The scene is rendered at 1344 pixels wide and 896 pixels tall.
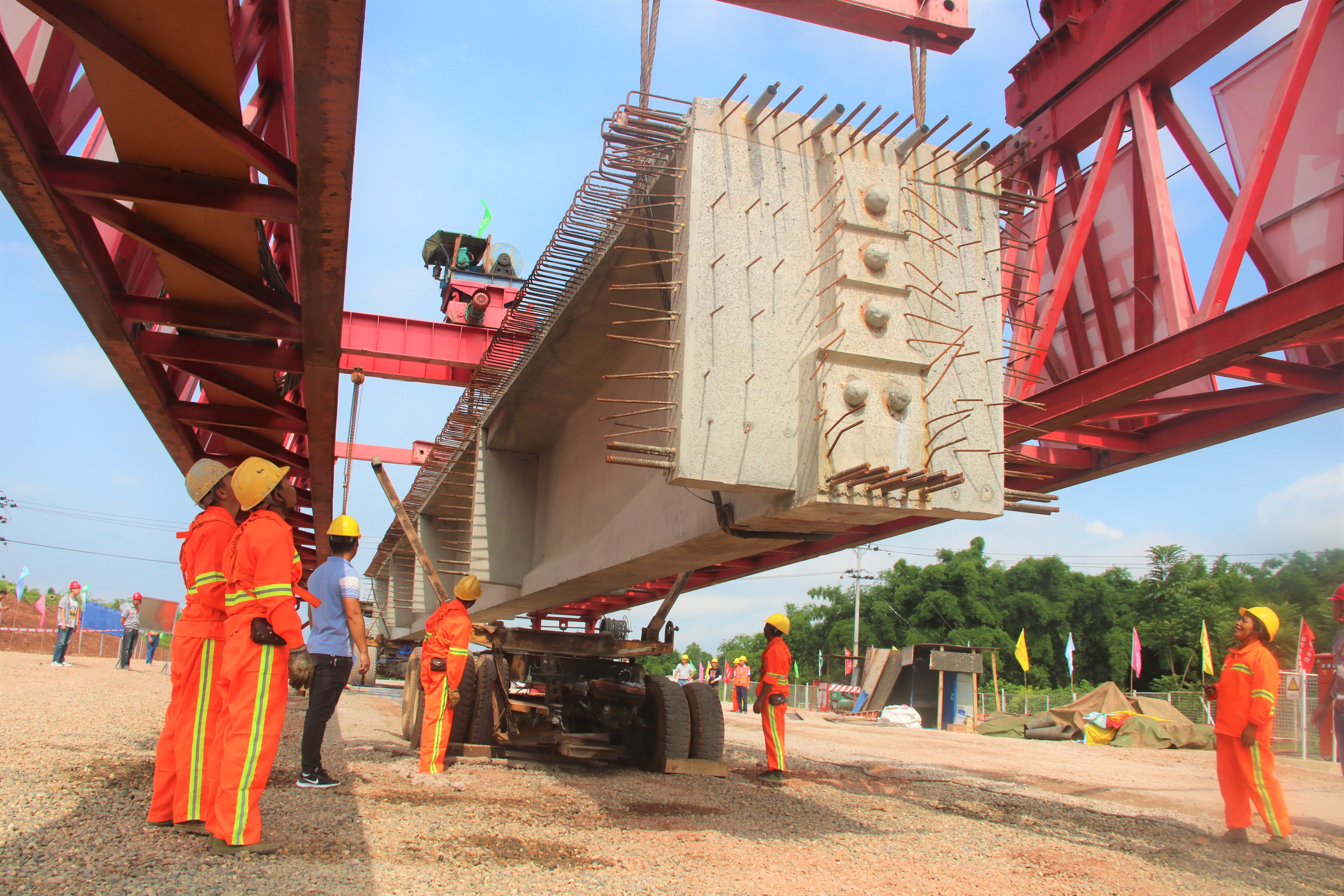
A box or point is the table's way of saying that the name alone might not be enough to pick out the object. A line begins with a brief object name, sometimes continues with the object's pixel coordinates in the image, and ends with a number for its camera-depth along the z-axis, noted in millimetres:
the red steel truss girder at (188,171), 3926
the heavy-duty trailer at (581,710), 8961
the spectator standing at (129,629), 21109
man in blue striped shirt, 6297
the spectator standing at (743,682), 26438
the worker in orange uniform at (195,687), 4543
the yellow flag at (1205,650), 17625
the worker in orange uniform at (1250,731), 6289
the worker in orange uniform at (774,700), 8648
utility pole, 49656
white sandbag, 23641
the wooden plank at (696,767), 8805
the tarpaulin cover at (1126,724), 17062
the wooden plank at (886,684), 26344
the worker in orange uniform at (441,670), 7652
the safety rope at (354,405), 9883
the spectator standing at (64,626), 19984
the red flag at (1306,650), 7818
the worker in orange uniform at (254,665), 4082
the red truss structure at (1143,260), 6336
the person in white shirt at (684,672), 25000
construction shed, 23984
